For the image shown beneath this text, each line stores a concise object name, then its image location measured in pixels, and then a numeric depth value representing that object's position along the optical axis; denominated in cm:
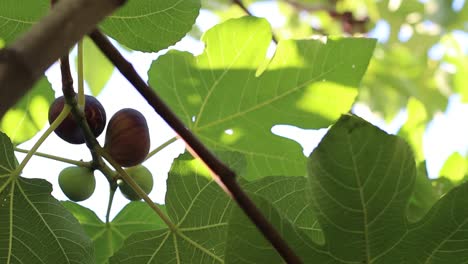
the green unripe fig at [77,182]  117
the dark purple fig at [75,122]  115
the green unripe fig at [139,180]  124
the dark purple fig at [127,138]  116
